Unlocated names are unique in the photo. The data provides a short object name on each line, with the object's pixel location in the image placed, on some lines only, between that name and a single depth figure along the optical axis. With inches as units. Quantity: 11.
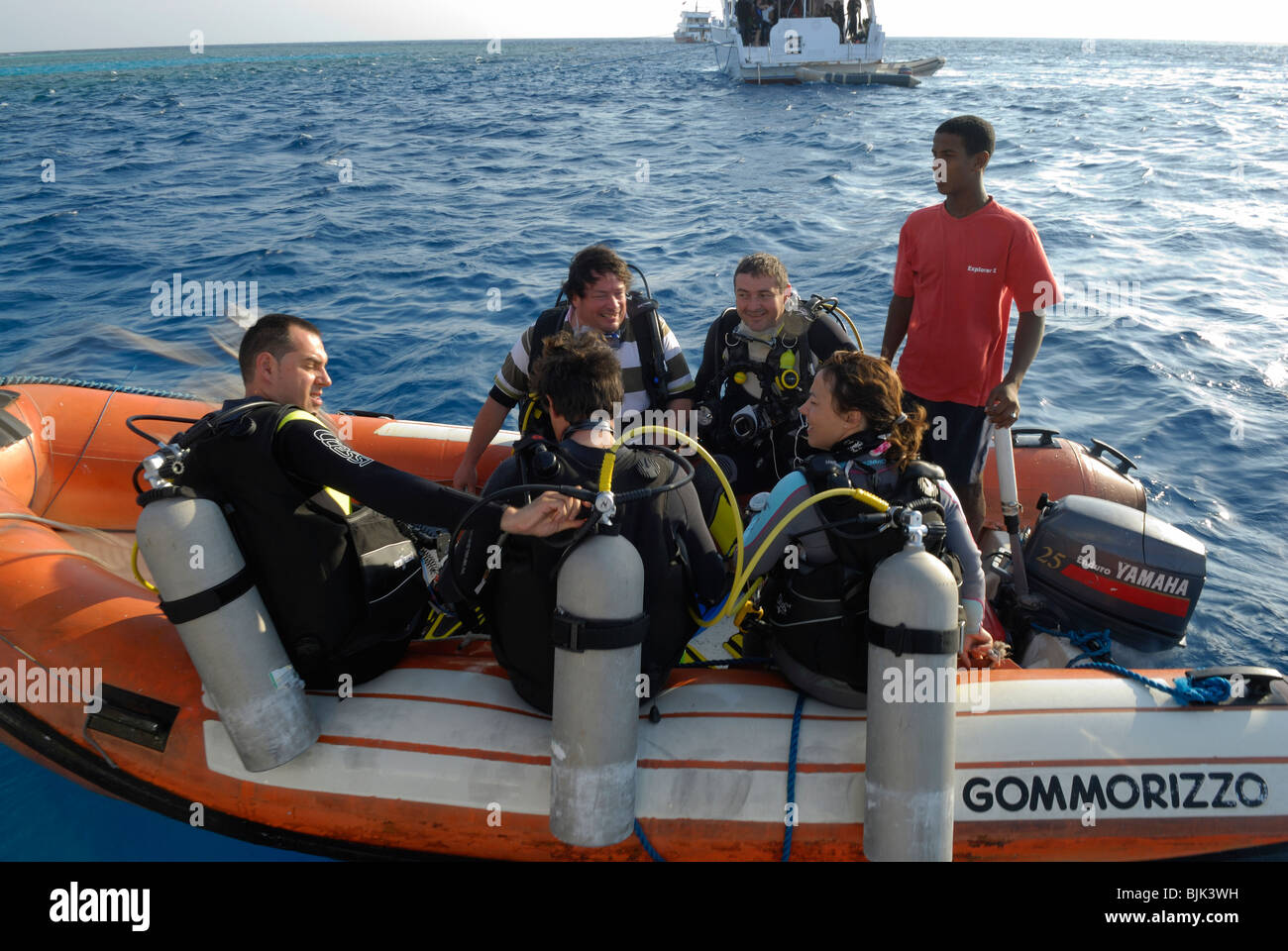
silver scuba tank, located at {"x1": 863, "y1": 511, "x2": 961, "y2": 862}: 86.6
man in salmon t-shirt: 137.1
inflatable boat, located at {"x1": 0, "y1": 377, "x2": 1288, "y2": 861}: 99.8
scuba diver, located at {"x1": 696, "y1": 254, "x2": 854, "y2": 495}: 145.3
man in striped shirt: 134.6
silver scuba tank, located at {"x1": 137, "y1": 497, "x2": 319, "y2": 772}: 93.1
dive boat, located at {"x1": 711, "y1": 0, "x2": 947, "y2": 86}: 1370.6
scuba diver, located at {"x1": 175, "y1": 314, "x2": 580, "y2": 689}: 91.2
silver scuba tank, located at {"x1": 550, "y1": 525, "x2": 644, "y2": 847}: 85.4
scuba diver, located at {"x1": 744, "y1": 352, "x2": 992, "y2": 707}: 93.9
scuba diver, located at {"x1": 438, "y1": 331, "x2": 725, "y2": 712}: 90.1
